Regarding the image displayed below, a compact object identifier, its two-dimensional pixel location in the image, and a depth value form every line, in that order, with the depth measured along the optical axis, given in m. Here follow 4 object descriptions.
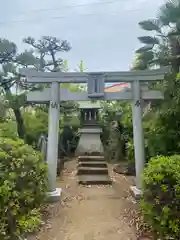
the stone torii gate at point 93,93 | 3.89
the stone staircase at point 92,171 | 4.84
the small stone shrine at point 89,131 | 7.77
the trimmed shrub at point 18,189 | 2.12
